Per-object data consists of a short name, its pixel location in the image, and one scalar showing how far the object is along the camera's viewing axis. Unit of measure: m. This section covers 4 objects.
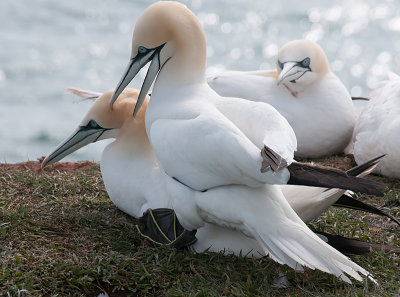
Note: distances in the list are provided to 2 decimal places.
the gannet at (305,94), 11.98
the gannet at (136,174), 7.63
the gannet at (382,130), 10.29
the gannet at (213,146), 6.78
